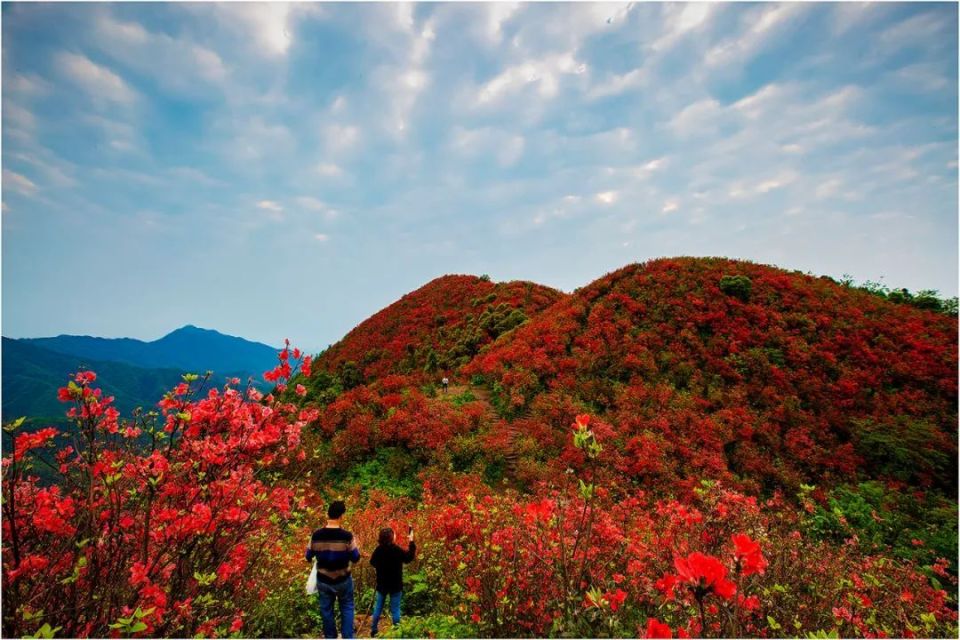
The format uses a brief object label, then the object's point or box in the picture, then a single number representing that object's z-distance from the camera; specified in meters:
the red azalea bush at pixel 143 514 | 2.69
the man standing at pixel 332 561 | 3.88
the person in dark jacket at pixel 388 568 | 4.53
